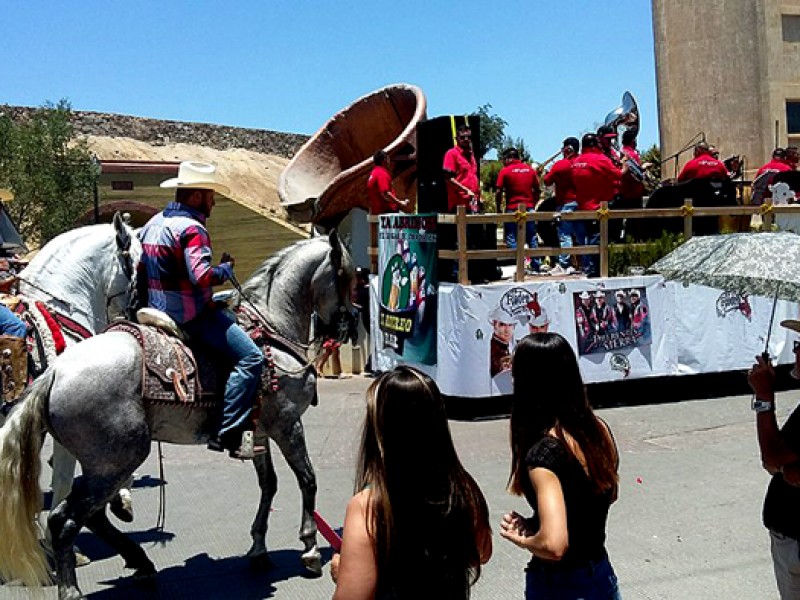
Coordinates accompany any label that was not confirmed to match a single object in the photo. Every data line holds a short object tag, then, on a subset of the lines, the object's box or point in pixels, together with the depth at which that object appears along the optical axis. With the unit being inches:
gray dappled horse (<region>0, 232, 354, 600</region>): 187.2
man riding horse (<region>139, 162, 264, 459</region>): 211.8
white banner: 418.9
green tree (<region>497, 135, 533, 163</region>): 2058.3
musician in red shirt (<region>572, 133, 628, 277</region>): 481.7
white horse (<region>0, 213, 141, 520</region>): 260.4
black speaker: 471.8
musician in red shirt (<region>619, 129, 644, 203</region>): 515.8
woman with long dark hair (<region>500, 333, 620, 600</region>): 119.1
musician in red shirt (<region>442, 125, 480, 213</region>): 465.4
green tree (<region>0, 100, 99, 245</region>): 1277.1
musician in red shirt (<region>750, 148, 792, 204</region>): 522.3
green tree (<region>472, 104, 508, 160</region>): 2310.5
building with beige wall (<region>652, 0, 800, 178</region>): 1050.7
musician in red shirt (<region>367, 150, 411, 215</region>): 538.3
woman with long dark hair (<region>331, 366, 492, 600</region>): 99.3
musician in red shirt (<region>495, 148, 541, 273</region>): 515.2
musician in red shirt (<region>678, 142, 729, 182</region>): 495.8
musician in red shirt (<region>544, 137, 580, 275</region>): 510.9
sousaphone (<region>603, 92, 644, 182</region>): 520.8
